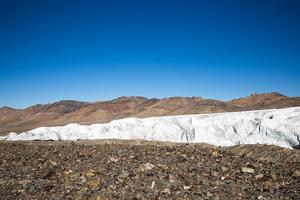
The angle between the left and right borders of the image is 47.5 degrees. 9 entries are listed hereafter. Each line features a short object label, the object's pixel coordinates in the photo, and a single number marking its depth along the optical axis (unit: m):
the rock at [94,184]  8.70
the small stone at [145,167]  9.90
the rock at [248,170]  9.60
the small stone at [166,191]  8.24
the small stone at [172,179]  8.89
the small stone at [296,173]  9.33
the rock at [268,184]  8.41
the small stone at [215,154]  11.95
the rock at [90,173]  9.62
